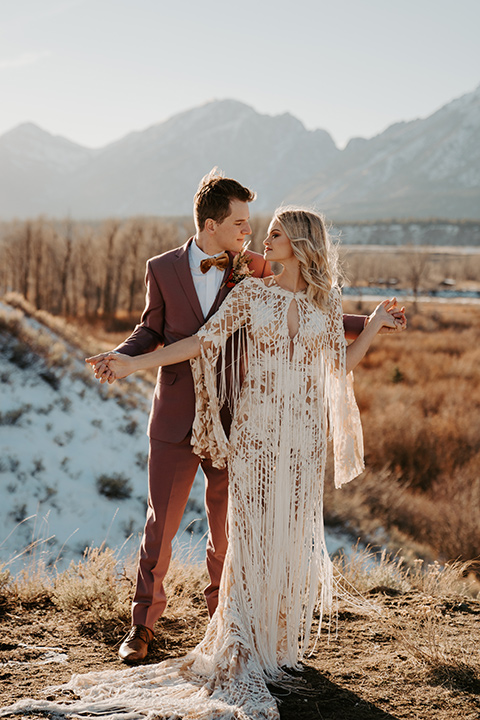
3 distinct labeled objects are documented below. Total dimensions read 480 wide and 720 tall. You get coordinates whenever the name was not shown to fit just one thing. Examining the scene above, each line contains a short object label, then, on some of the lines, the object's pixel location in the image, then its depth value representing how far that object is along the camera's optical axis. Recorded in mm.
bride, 2727
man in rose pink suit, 2949
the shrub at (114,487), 8680
